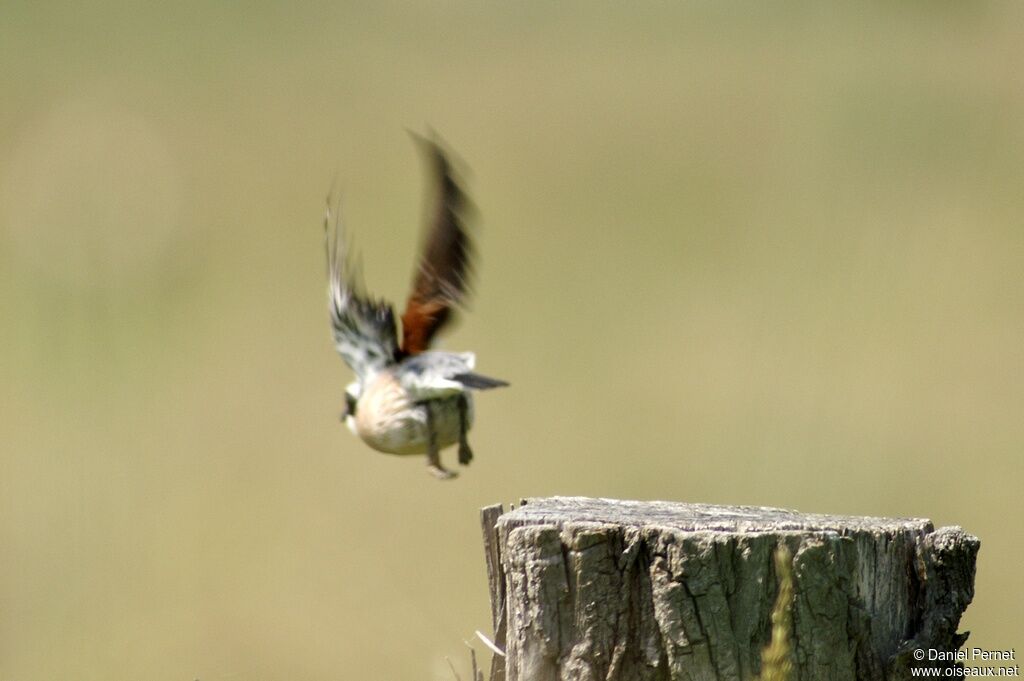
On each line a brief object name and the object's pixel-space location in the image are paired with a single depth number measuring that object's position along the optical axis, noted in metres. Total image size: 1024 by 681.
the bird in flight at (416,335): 6.84
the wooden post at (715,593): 4.58
